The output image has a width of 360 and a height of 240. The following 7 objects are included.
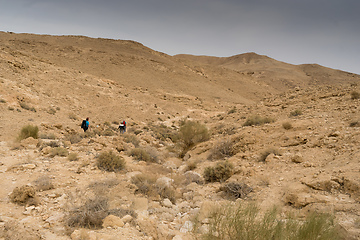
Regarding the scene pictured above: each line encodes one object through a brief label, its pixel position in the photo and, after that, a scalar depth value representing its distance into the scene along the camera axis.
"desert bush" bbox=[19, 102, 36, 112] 15.28
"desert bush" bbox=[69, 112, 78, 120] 17.81
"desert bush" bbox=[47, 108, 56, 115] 16.69
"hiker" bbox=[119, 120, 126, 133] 15.91
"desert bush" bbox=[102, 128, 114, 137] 13.96
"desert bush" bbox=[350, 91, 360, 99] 10.69
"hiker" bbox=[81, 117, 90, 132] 13.64
